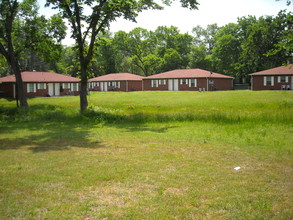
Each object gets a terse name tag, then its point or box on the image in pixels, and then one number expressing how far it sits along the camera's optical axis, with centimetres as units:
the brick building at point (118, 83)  6556
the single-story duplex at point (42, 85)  4692
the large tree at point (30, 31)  2458
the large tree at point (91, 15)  1969
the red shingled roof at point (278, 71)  5195
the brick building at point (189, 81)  5791
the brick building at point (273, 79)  5203
